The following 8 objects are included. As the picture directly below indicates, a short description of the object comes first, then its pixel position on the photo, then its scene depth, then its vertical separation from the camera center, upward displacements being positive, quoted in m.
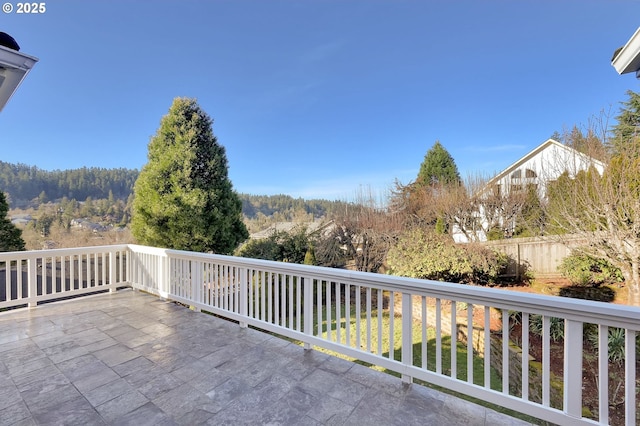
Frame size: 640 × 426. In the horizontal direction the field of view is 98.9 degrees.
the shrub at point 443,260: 6.05 -1.06
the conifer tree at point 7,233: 6.89 -0.50
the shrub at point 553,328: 4.16 -1.85
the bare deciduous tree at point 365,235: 7.50 -0.62
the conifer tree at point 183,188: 5.50 +0.52
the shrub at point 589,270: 5.62 -1.22
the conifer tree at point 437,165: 15.19 +2.80
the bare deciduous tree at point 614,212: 4.30 +0.02
